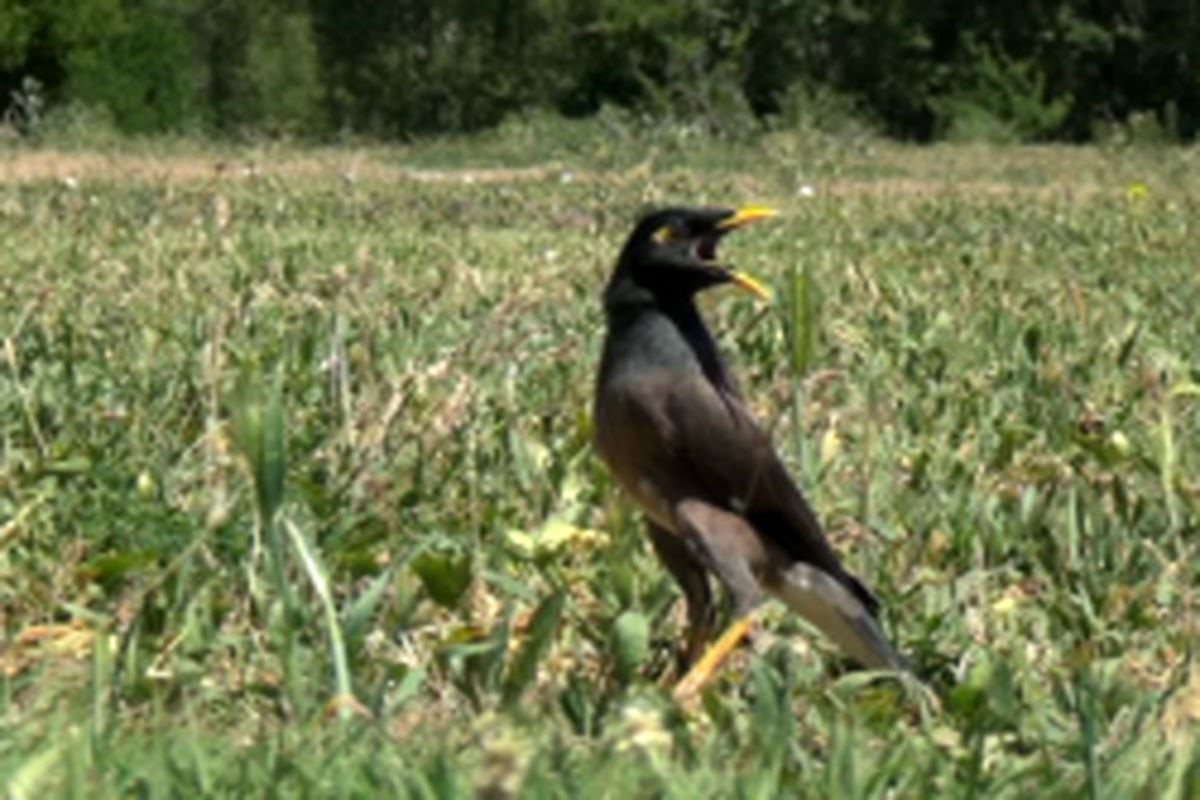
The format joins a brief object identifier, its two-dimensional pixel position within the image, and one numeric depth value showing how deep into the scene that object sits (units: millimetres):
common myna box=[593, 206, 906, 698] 6207
